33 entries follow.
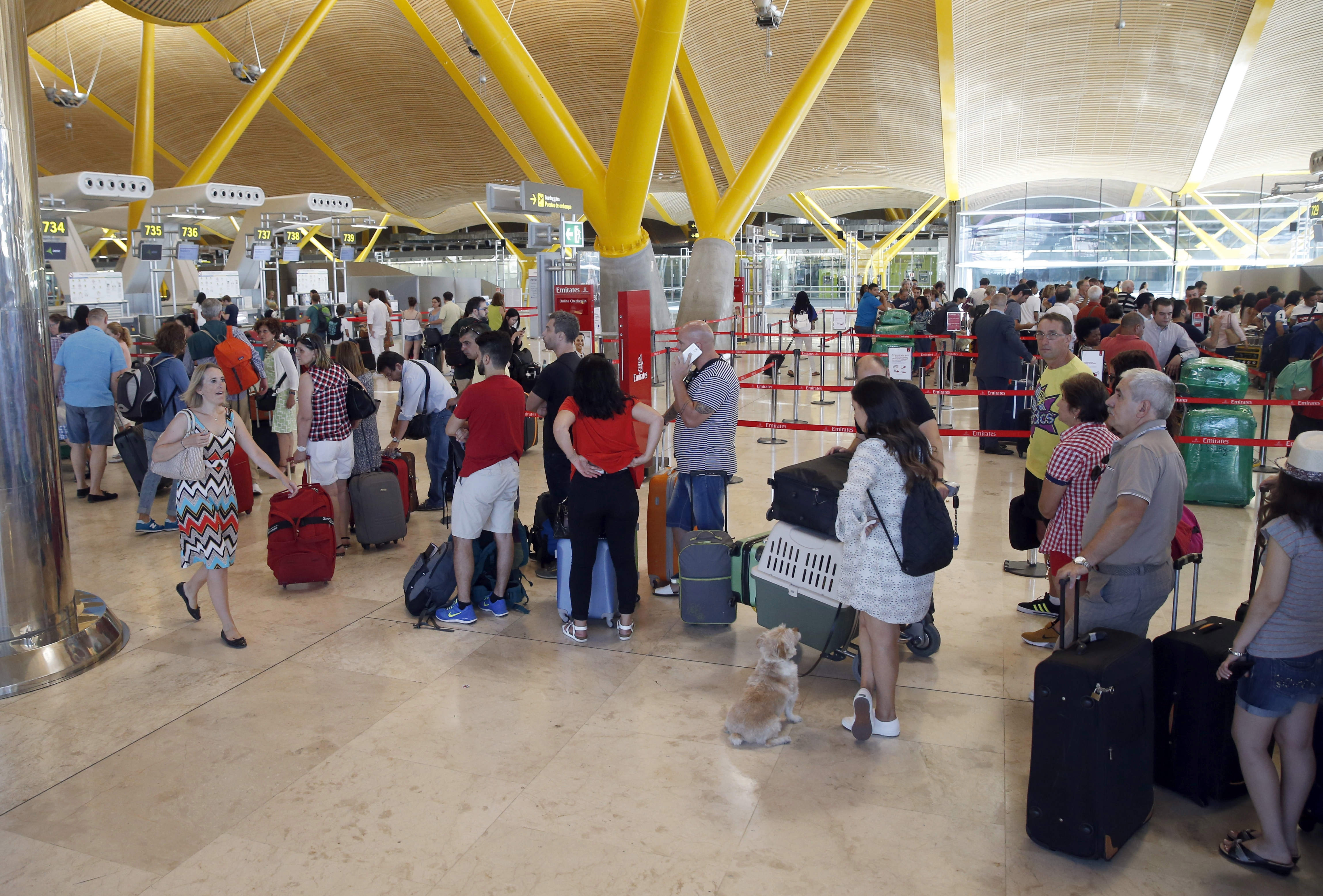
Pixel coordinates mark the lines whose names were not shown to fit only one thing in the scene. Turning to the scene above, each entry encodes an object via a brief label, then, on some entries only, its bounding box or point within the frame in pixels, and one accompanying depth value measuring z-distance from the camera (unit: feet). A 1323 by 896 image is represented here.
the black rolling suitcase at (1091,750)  10.40
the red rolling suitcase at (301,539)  20.31
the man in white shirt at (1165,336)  33.04
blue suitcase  17.76
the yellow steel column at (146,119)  79.25
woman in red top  16.48
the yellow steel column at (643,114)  40.04
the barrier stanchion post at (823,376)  48.39
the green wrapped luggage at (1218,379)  27.43
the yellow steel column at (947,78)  71.00
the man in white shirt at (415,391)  23.36
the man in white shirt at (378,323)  64.80
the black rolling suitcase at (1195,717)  11.49
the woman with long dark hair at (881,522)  12.43
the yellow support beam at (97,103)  99.76
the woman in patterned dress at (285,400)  27.76
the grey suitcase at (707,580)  17.46
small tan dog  13.28
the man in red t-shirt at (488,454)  17.80
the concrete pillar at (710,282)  67.62
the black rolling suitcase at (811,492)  15.21
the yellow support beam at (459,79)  85.71
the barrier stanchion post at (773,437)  37.35
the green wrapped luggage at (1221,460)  26.86
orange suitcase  19.74
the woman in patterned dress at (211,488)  16.71
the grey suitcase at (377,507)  23.11
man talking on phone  18.79
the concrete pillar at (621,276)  54.75
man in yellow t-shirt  18.11
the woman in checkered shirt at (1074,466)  14.47
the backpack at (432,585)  18.76
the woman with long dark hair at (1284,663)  9.65
